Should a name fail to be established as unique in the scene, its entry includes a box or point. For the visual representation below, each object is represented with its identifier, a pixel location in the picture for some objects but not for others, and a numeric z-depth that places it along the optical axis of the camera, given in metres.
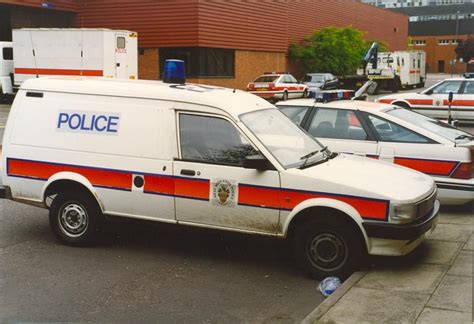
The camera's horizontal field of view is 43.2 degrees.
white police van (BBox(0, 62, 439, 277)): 5.47
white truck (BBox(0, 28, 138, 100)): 24.94
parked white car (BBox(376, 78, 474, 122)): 16.78
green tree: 40.69
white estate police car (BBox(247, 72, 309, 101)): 29.64
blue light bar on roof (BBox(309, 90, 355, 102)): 8.27
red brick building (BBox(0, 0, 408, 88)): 31.75
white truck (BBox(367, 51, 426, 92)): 38.66
